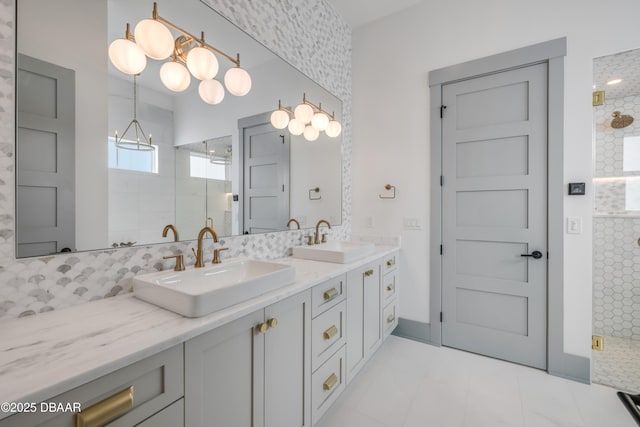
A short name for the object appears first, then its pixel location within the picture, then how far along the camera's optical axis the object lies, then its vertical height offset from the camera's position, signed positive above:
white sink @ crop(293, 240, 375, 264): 1.79 -0.30
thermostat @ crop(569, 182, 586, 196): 1.91 +0.17
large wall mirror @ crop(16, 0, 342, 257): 0.95 +0.33
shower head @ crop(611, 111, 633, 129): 2.26 +0.78
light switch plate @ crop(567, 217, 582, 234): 1.95 -0.09
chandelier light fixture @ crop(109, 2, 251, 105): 1.16 +0.75
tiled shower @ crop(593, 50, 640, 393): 2.23 -0.18
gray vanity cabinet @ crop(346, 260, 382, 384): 1.75 -0.74
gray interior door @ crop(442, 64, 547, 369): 2.09 -0.02
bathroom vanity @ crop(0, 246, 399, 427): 0.60 -0.44
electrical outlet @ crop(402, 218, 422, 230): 2.55 -0.11
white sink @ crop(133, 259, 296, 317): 0.90 -0.30
